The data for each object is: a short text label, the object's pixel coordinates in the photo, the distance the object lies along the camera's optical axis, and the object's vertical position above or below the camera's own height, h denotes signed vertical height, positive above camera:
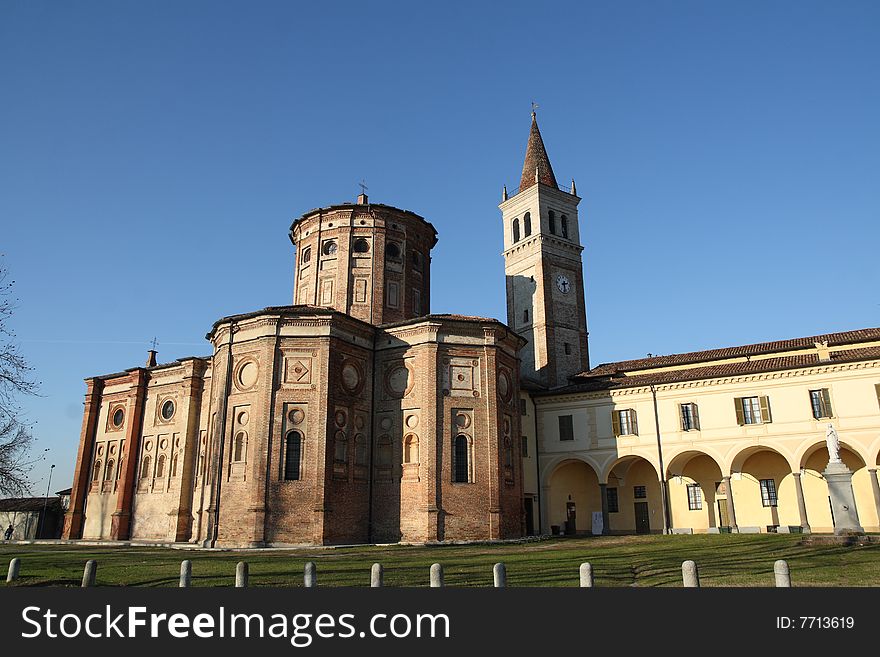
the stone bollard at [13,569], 14.09 -1.02
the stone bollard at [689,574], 9.27 -0.78
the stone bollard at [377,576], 10.91 -0.93
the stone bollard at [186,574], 11.97 -0.97
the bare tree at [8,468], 18.28 +1.42
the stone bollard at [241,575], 11.05 -0.92
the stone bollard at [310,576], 10.66 -0.90
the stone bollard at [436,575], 9.83 -0.83
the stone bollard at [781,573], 9.18 -0.76
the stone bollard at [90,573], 12.67 -1.00
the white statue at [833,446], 21.30 +2.24
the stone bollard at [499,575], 9.92 -0.84
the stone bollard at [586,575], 9.61 -0.82
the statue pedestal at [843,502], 20.00 +0.44
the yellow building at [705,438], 29.48 +3.76
